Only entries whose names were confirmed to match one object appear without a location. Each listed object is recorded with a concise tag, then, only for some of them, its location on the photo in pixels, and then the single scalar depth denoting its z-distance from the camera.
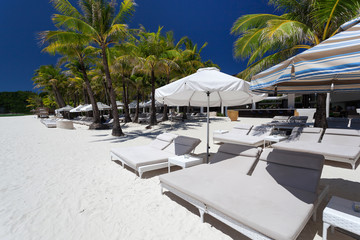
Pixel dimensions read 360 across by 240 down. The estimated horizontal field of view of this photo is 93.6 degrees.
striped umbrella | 1.36
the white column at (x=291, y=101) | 20.33
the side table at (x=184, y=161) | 3.90
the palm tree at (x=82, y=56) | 13.05
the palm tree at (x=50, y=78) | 29.58
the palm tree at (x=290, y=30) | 6.21
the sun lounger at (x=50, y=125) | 16.50
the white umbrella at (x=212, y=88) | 3.48
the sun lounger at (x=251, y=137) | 6.43
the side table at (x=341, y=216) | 1.74
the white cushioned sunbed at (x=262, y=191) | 1.87
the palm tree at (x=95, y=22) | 9.05
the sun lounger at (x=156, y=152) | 4.25
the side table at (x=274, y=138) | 6.35
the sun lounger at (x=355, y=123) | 7.45
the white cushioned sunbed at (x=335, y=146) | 4.23
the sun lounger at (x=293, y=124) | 8.81
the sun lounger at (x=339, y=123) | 8.11
